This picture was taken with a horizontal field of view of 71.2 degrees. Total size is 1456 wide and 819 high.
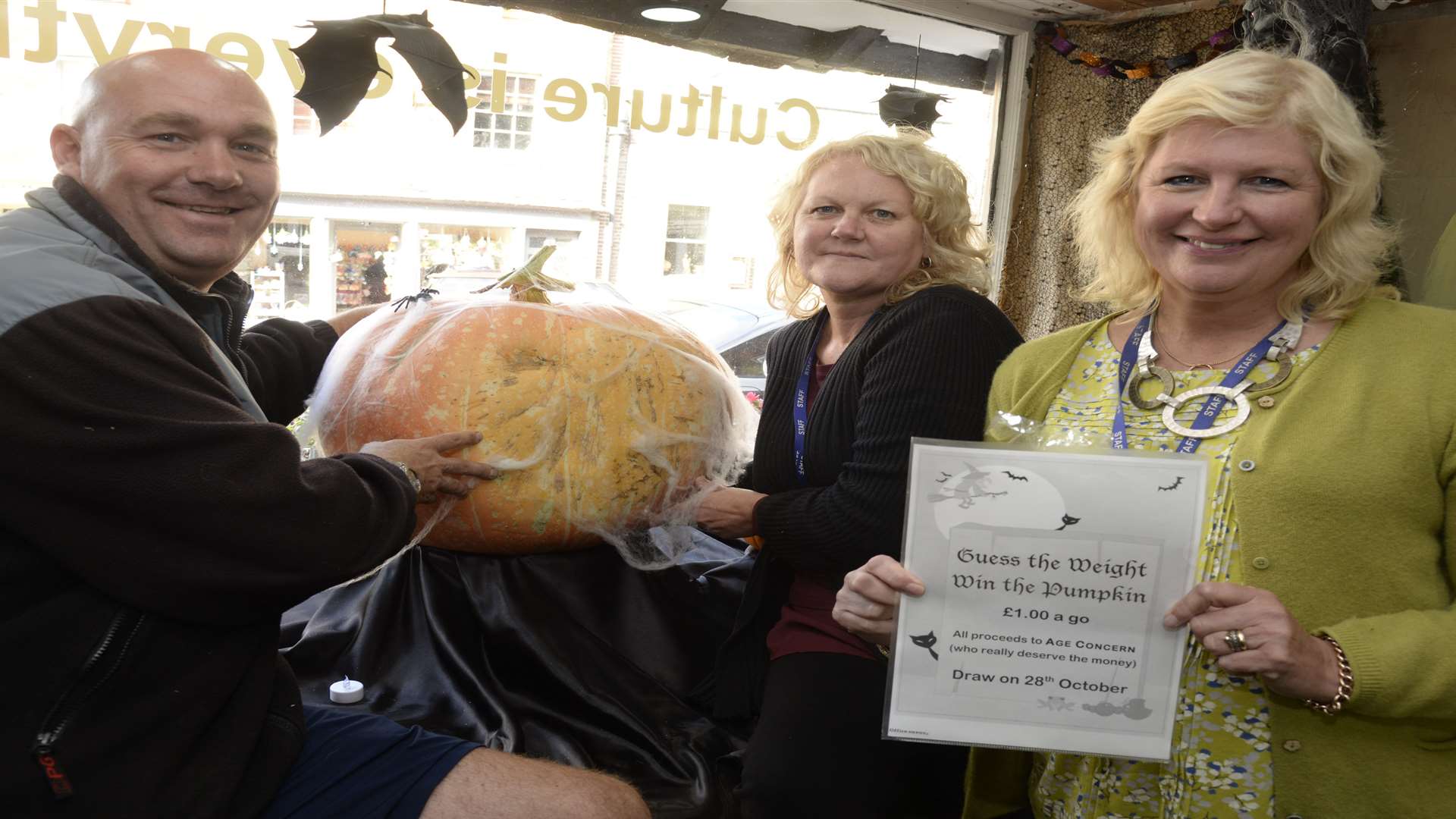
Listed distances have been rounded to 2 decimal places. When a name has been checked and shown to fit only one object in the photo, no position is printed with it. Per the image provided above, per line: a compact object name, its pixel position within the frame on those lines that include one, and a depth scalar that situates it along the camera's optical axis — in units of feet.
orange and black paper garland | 7.47
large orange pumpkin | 4.87
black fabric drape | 4.94
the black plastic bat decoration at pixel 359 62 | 5.57
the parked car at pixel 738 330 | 8.27
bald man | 3.54
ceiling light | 7.40
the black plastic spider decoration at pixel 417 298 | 5.49
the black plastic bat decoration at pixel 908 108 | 8.44
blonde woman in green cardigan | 3.57
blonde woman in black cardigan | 5.00
